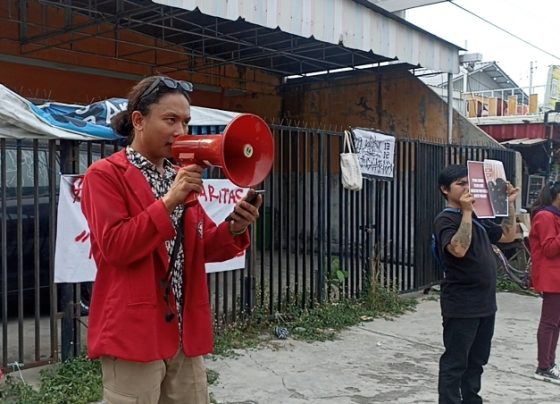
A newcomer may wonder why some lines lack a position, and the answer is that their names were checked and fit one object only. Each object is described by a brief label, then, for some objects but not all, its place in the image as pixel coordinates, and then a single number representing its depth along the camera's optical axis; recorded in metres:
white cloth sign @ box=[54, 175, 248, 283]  4.50
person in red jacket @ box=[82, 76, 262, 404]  1.95
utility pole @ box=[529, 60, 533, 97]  22.43
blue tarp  4.38
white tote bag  6.76
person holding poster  3.53
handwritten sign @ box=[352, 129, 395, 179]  6.96
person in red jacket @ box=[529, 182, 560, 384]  4.64
